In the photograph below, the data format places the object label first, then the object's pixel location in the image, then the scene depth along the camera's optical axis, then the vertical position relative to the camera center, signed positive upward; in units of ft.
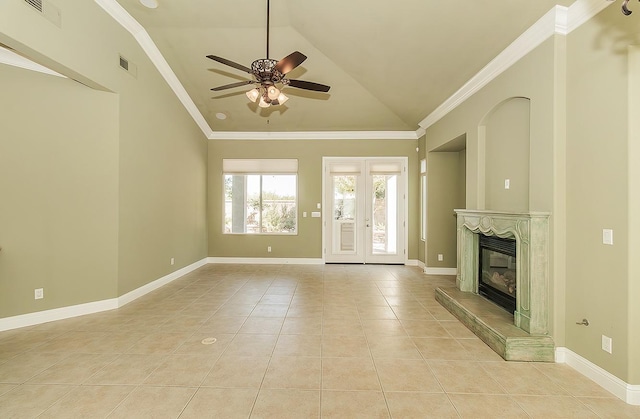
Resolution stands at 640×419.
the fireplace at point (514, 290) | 8.56 -2.58
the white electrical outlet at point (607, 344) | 7.18 -3.26
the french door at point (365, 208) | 22.33 +0.21
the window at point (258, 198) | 22.74 +0.95
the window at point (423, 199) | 20.31 +0.88
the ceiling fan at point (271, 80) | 9.67 +4.67
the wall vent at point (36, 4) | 8.87 +6.30
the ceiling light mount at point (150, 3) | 12.24 +8.72
